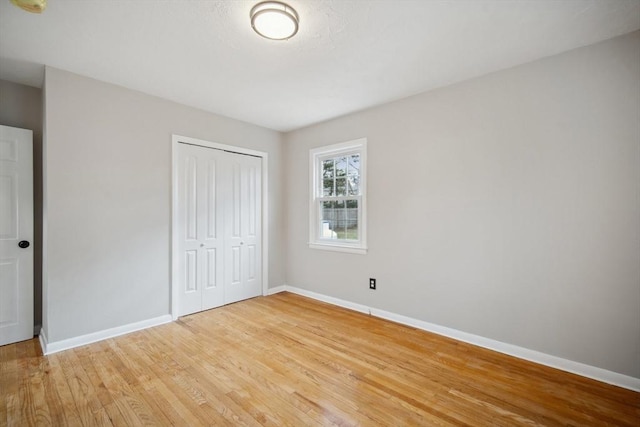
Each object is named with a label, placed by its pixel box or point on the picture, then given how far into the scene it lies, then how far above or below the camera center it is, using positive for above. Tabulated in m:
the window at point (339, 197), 3.78 +0.21
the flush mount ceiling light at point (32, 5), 1.70 +1.23
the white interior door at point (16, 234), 2.73 -0.21
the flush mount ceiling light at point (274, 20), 1.83 +1.25
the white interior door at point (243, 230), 4.00 -0.25
